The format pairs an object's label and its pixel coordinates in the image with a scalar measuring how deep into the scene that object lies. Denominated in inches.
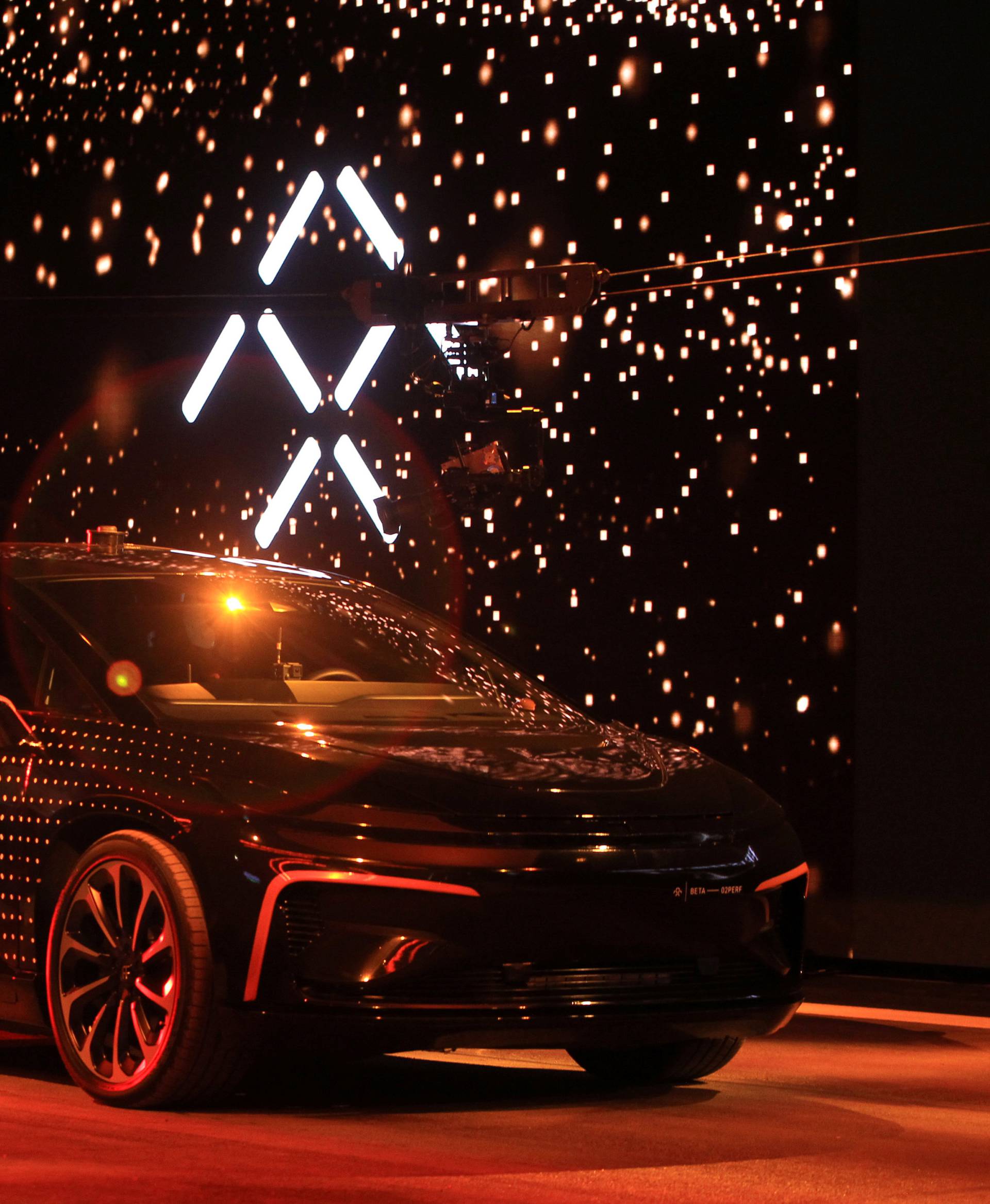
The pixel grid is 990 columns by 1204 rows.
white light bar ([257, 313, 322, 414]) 605.6
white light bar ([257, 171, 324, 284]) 608.7
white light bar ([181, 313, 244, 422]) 629.0
